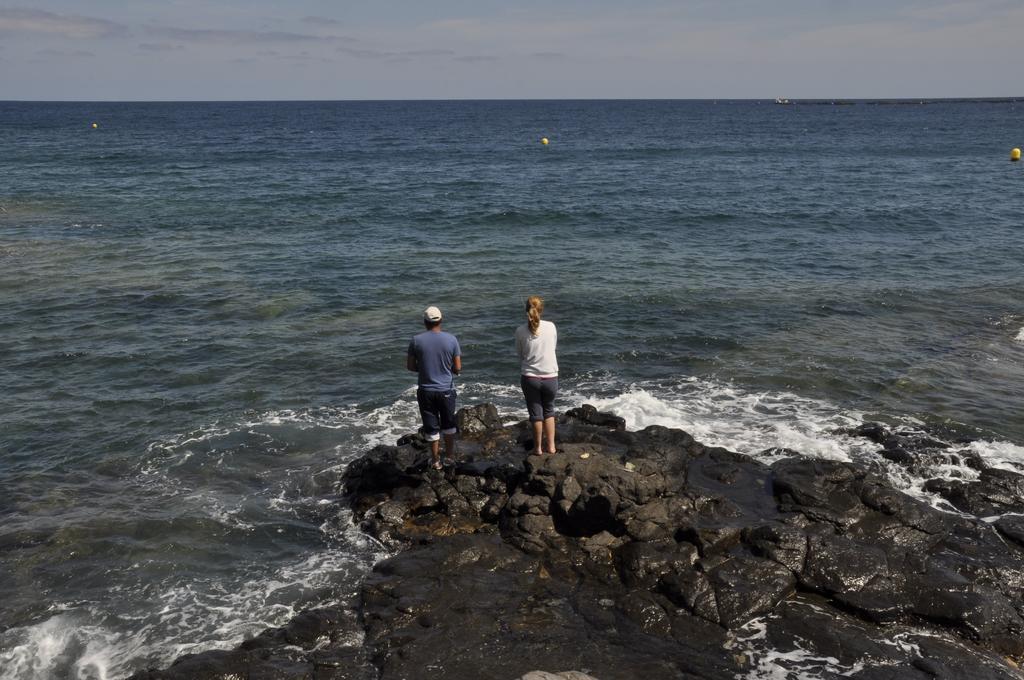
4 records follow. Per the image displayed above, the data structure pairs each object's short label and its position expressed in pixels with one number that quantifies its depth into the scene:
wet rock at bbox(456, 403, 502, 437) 14.07
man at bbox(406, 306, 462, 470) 11.34
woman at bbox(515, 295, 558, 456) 11.02
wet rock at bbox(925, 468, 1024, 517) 11.91
